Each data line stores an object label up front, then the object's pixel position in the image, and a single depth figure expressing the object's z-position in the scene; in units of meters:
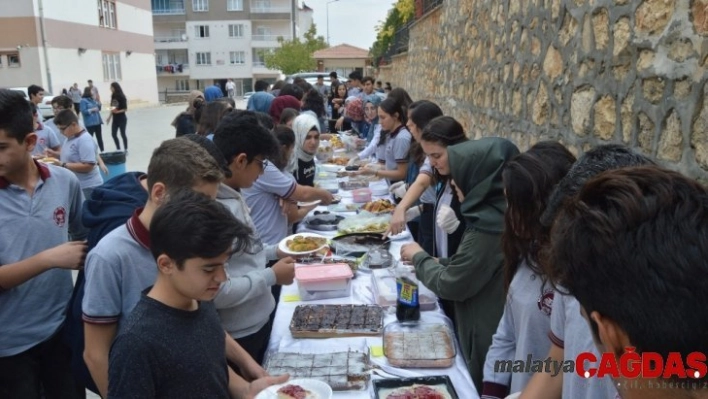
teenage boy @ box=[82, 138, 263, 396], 1.80
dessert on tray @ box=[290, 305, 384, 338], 2.48
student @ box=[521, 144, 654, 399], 1.48
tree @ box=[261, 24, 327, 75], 47.53
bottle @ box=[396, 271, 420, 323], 2.60
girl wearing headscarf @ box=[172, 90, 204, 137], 7.30
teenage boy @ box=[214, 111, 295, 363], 2.36
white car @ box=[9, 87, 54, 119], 18.86
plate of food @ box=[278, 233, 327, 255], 3.33
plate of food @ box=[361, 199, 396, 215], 4.69
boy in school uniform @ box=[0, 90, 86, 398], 2.19
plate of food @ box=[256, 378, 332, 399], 1.94
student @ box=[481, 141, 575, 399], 1.94
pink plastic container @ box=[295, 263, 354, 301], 2.88
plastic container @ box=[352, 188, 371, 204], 5.32
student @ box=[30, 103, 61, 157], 6.34
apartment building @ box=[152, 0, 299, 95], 54.72
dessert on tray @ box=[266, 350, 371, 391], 2.09
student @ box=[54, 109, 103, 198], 5.77
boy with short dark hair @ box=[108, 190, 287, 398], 1.57
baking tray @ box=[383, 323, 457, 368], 2.23
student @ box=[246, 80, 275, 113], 7.95
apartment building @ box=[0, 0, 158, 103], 24.86
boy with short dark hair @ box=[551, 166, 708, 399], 0.86
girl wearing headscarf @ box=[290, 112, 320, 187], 5.30
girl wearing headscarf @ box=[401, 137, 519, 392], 2.35
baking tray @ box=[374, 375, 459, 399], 2.04
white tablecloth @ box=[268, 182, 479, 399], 2.13
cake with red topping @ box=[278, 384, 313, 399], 1.94
